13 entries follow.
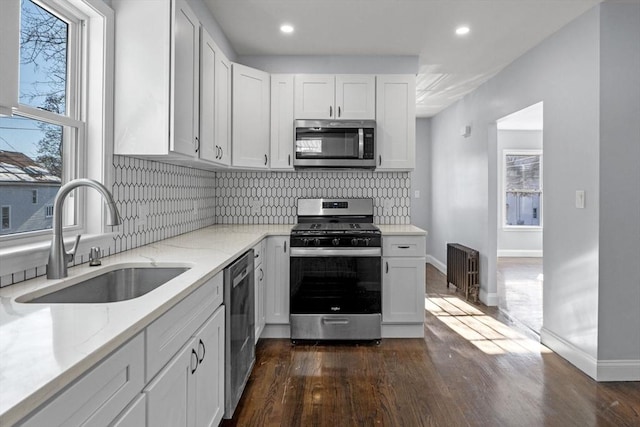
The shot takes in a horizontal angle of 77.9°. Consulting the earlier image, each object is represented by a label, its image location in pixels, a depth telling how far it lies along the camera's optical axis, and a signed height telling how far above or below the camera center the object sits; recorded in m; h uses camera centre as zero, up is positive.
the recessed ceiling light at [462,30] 3.24 +1.52
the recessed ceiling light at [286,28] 3.23 +1.52
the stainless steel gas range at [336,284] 3.27 -0.60
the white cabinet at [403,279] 3.38 -0.57
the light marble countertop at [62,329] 0.69 -0.29
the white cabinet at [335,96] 3.66 +1.08
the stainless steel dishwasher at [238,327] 2.01 -0.66
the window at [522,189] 7.85 +0.48
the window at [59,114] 1.59 +0.44
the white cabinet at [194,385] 1.21 -0.63
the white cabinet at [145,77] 2.04 +0.69
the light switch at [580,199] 2.86 +0.11
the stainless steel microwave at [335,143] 3.58 +0.63
